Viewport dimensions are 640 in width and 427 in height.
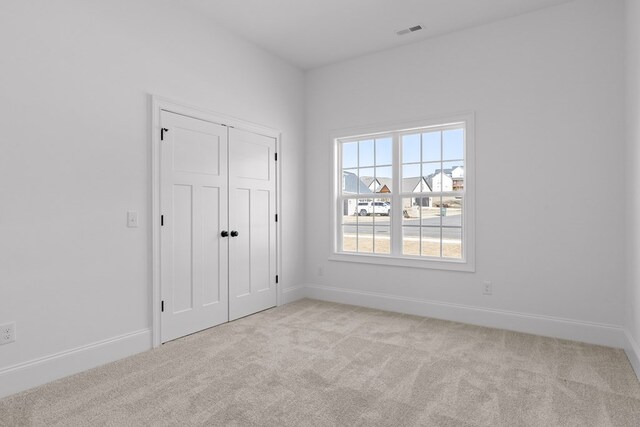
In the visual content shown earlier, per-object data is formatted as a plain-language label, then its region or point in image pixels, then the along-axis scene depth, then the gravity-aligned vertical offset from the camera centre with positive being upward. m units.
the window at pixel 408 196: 4.01 +0.20
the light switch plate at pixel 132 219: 3.00 -0.05
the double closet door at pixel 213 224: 3.31 -0.12
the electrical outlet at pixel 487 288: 3.75 -0.78
